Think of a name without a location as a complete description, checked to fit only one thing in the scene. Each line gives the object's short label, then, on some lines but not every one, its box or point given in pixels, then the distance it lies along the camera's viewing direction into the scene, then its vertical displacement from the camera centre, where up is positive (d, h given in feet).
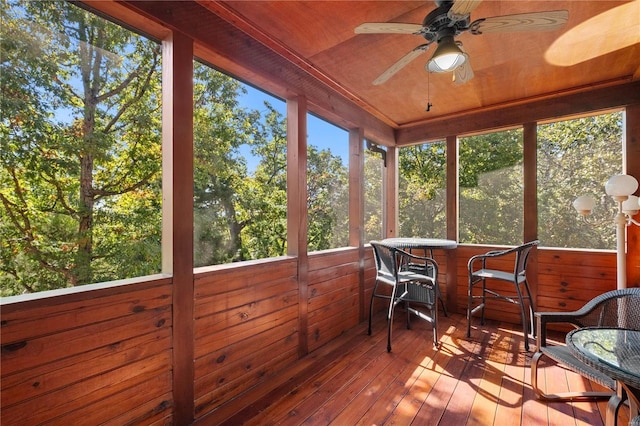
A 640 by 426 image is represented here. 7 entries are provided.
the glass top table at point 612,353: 3.17 -1.82
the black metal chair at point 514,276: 8.25 -2.03
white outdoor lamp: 6.31 +0.12
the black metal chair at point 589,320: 5.26 -2.18
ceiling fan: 4.29 +3.07
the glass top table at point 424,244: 8.55 -1.01
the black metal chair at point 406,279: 8.18 -2.07
